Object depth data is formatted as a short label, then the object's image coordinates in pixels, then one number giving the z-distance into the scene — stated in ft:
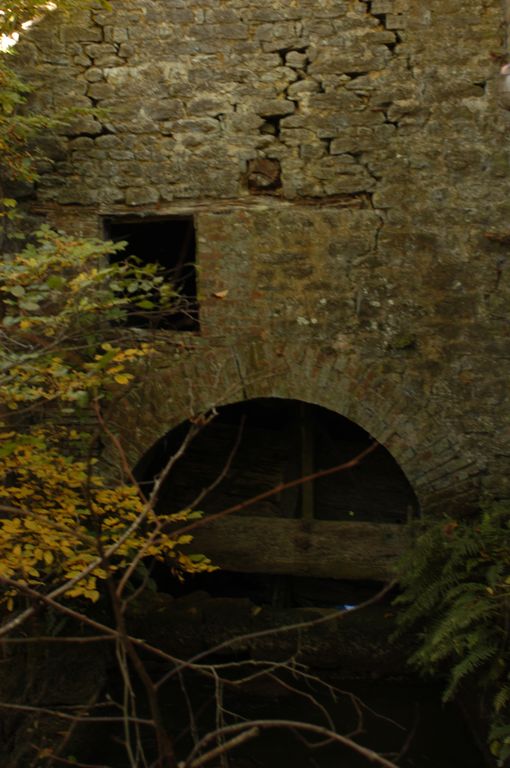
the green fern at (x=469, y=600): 15.47
